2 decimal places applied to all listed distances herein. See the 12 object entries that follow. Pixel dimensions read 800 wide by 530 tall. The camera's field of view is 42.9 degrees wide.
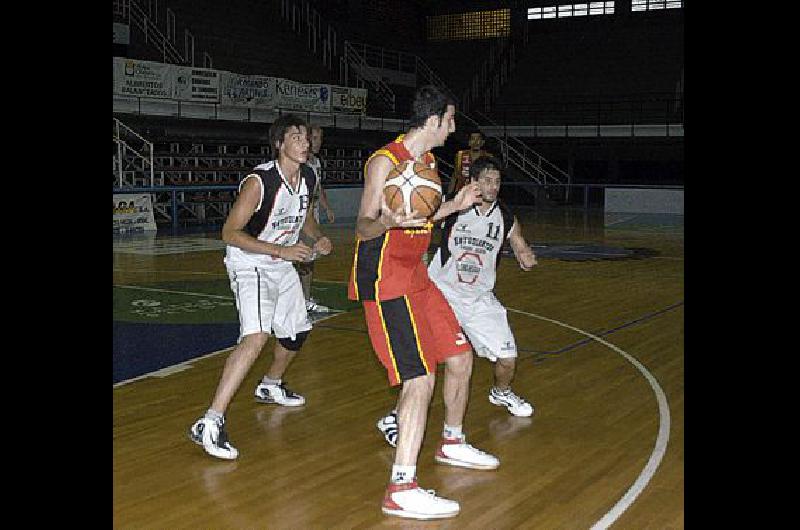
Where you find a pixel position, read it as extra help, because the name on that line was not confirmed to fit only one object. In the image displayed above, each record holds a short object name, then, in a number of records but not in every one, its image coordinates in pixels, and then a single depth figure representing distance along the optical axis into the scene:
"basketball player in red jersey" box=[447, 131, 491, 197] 12.37
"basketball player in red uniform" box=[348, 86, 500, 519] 4.41
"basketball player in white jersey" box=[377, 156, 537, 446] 6.19
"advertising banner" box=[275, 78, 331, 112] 24.53
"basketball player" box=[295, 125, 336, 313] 8.73
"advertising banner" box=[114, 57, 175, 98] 20.84
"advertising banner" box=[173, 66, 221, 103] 22.16
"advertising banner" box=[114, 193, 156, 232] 19.22
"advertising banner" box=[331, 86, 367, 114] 26.22
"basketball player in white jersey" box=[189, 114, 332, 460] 5.36
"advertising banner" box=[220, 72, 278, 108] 23.20
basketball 4.30
